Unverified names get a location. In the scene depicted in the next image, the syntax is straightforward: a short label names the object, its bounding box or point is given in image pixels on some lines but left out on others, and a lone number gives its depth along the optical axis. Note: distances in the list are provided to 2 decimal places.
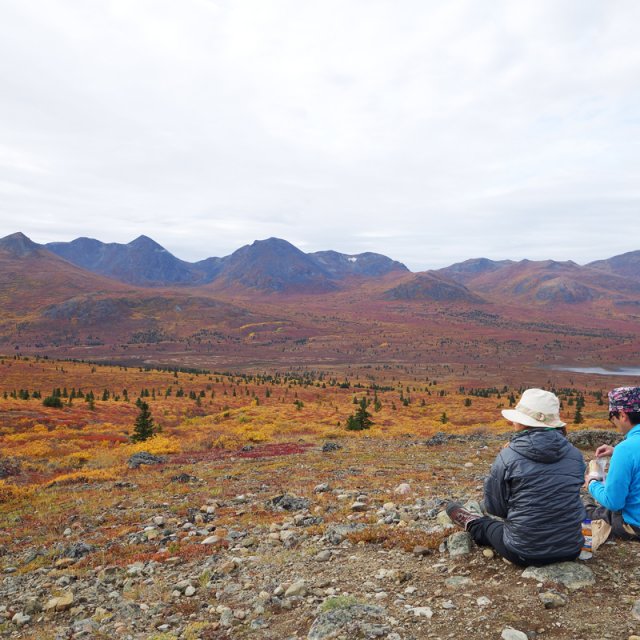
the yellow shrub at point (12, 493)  13.35
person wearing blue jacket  5.28
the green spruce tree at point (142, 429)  25.61
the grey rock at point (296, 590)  5.97
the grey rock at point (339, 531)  7.81
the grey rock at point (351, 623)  4.69
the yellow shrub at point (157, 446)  21.36
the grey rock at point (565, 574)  5.09
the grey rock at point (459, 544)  6.30
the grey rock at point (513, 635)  4.20
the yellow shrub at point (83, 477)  15.41
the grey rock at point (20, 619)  6.26
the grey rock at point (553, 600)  4.71
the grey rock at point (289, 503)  10.47
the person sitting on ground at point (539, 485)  5.06
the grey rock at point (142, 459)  17.96
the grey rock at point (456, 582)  5.50
